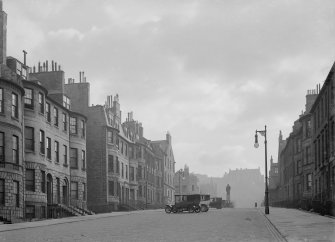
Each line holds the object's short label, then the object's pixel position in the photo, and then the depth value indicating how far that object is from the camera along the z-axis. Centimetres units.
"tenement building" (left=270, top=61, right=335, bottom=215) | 3671
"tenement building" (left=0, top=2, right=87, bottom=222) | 3503
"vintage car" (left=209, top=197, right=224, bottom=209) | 6419
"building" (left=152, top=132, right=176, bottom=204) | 9661
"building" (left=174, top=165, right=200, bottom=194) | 12988
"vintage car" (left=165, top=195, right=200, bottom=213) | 4619
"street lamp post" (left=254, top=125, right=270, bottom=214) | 3886
